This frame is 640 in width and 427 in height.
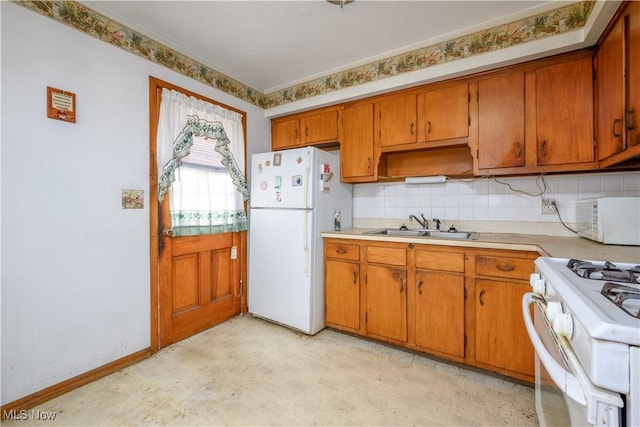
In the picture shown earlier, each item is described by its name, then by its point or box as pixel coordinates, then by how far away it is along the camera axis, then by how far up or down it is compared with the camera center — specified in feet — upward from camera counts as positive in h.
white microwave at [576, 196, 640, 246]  5.25 -0.18
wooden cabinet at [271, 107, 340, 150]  9.44 +2.99
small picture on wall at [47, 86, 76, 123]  5.48 +2.20
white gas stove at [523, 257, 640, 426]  1.79 -0.97
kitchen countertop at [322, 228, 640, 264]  4.43 -0.69
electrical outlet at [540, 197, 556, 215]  7.16 +0.13
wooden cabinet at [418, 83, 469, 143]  7.33 +2.66
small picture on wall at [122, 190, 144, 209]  6.64 +0.36
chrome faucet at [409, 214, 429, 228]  8.69 -0.29
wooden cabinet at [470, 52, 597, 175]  6.16 +2.15
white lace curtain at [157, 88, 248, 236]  7.40 +1.26
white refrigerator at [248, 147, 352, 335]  8.27 -0.52
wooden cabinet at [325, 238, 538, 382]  6.01 -2.17
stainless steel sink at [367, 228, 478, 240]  7.80 -0.64
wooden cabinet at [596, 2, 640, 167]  4.36 +2.13
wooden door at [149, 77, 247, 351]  7.21 -1.83
